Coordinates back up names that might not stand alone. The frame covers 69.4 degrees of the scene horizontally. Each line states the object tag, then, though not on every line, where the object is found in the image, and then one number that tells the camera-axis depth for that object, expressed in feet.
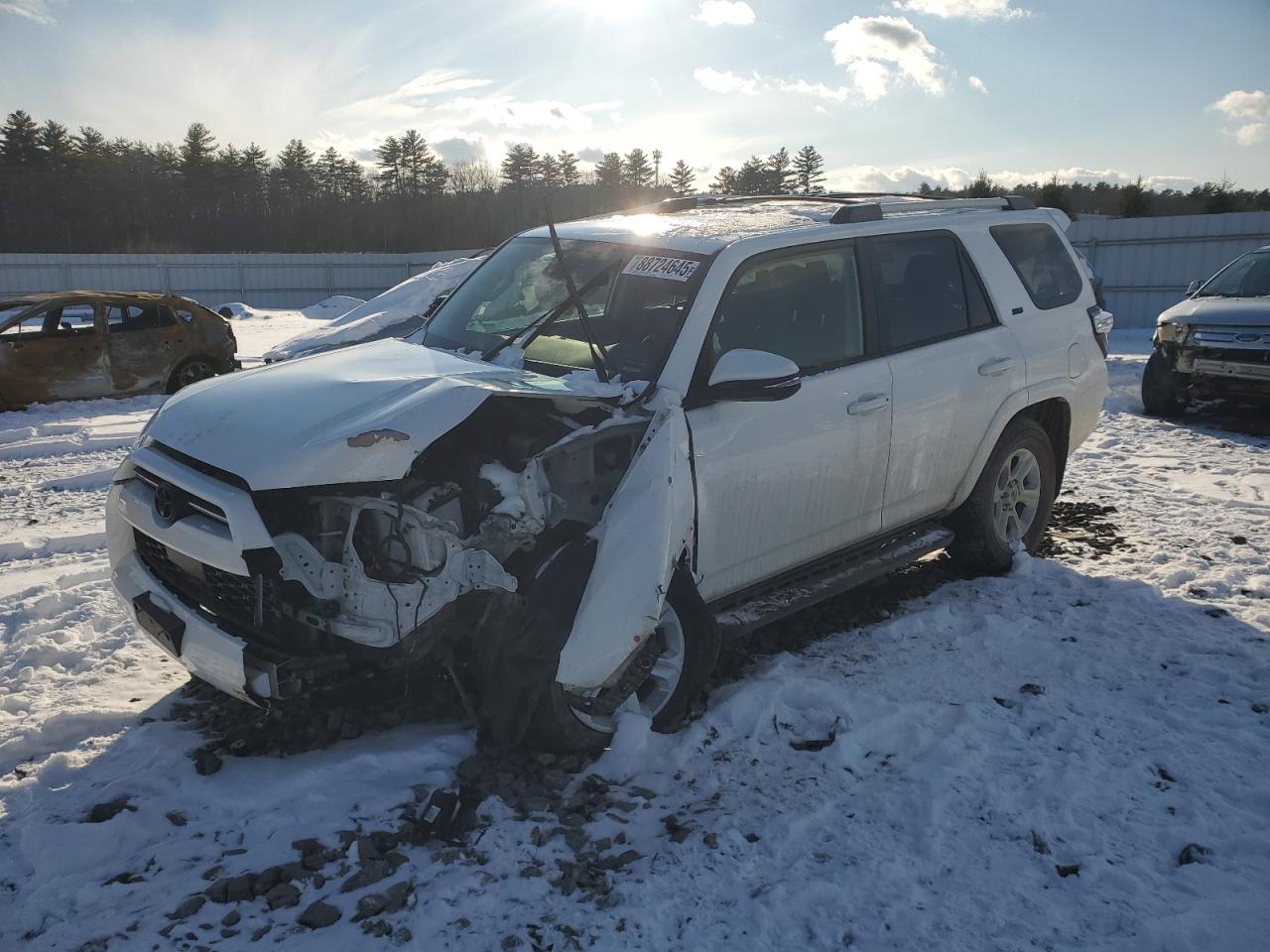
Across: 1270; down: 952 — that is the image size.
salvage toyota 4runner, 10.46
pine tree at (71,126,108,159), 176.86
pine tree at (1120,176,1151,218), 91.71
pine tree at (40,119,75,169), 172.55
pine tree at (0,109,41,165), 170.81
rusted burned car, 37.35
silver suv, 29.73
